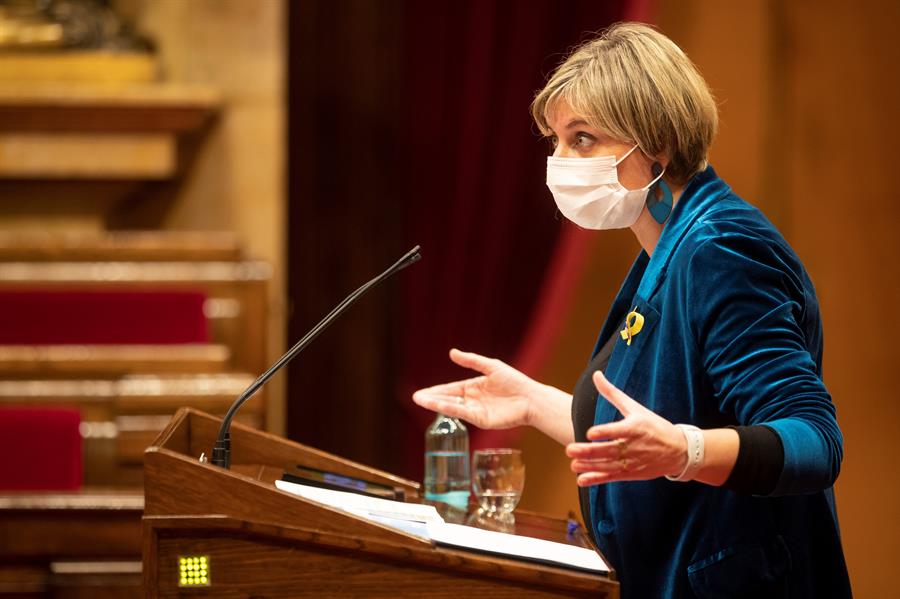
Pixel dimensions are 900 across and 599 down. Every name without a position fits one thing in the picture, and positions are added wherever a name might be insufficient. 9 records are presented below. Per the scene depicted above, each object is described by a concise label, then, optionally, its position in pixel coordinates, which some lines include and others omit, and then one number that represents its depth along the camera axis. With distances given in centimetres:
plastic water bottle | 712
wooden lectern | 670
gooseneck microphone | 686
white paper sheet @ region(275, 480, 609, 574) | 673
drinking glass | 709
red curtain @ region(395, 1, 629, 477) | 969
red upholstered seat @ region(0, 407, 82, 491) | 831
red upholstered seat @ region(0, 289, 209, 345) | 884
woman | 671
